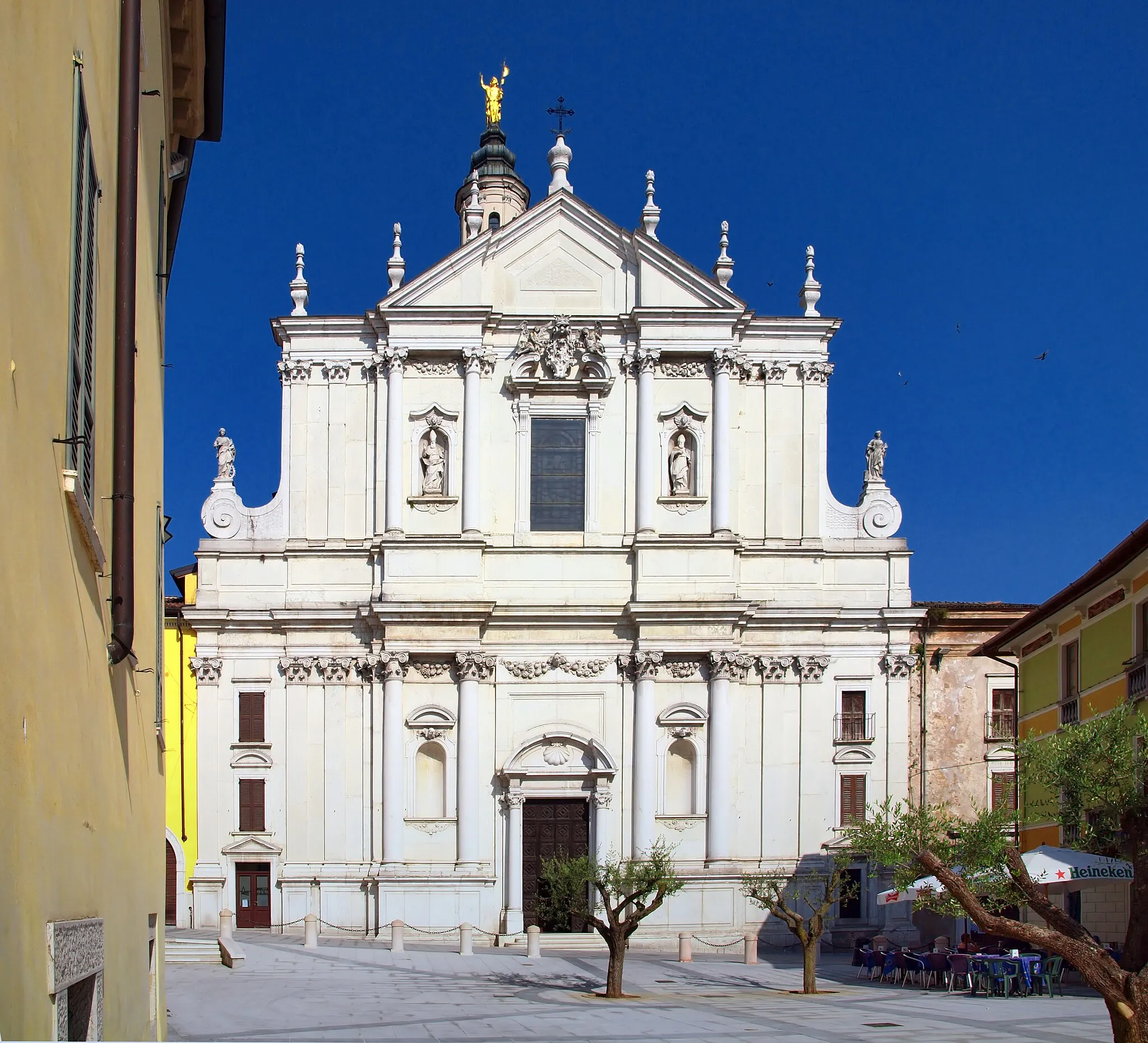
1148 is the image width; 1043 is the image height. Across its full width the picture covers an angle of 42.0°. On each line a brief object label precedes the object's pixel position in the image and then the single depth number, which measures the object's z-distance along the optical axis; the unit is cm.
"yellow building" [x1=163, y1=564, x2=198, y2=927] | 3672
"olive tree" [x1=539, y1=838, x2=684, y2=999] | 2561
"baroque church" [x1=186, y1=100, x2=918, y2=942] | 3606
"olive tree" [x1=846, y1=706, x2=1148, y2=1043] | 1468
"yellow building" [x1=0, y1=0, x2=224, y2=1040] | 454
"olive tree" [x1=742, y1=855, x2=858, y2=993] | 2666
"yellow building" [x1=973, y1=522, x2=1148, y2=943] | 2606
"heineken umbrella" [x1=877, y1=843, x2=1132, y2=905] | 2275
